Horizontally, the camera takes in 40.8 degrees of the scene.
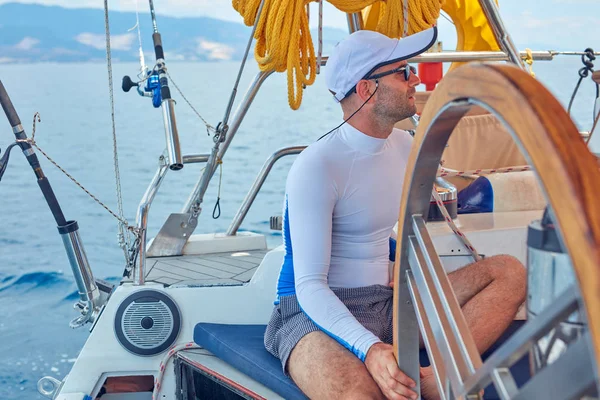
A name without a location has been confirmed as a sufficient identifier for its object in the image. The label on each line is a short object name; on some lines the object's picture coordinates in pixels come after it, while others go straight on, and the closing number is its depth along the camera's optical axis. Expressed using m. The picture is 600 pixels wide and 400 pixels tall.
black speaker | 2.25
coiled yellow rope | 2.16
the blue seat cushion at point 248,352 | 1.77
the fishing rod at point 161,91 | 2.45
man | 1.69
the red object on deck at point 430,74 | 3.88
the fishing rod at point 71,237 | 2.30
